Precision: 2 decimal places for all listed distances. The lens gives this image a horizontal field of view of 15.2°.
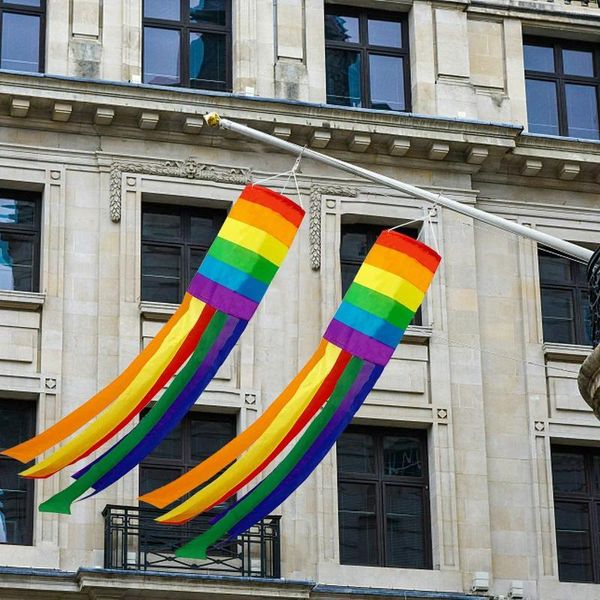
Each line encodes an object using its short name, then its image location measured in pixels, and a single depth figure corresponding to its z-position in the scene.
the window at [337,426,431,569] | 34.47
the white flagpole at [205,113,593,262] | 26.50
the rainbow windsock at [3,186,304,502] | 29.30
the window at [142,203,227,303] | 35.19
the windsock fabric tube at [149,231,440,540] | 28.81
